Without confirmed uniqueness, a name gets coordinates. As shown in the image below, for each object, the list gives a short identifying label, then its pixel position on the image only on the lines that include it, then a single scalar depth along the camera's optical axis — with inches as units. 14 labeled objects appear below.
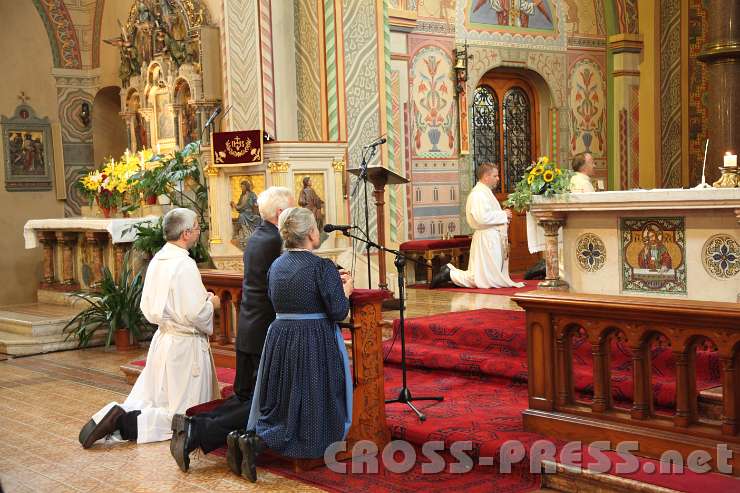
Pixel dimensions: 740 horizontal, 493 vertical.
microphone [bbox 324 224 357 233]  226.7
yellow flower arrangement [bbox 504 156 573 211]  329.1
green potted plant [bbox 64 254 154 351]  400.8
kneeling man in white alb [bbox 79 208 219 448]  238.5
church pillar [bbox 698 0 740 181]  433.1
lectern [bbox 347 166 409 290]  336.8
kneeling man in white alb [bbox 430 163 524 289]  434.9
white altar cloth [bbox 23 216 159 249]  432.5
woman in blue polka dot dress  202.5
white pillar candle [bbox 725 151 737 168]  310.0
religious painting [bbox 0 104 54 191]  561.9
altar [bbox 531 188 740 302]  284.2
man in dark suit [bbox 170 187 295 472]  215.5
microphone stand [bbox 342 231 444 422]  227.1
